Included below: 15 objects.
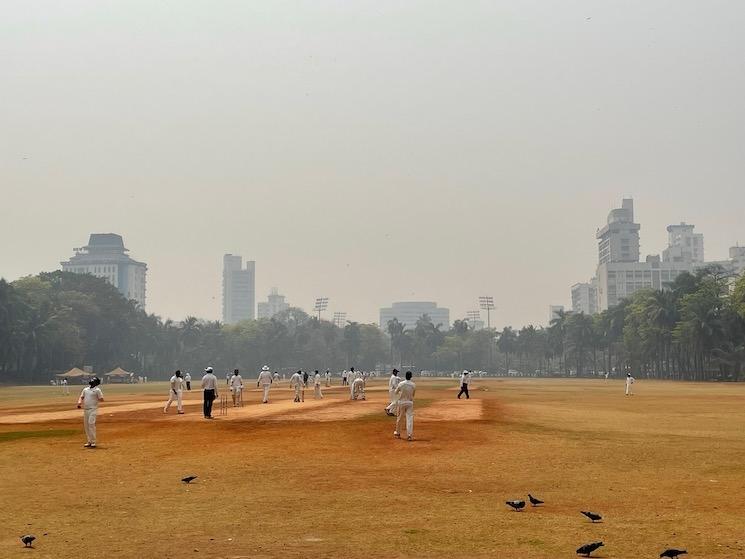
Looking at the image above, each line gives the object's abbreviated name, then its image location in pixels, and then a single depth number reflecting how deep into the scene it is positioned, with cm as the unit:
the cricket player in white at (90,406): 2498
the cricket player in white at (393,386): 3478
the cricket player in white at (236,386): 4570
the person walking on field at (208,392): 3606
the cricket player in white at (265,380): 4888
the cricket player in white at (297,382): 4984
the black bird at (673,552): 1077
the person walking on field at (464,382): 5391
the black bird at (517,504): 1459
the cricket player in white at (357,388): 5230
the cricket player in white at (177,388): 3997
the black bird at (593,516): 1350
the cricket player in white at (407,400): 2623
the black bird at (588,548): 1116
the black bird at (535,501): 1495
